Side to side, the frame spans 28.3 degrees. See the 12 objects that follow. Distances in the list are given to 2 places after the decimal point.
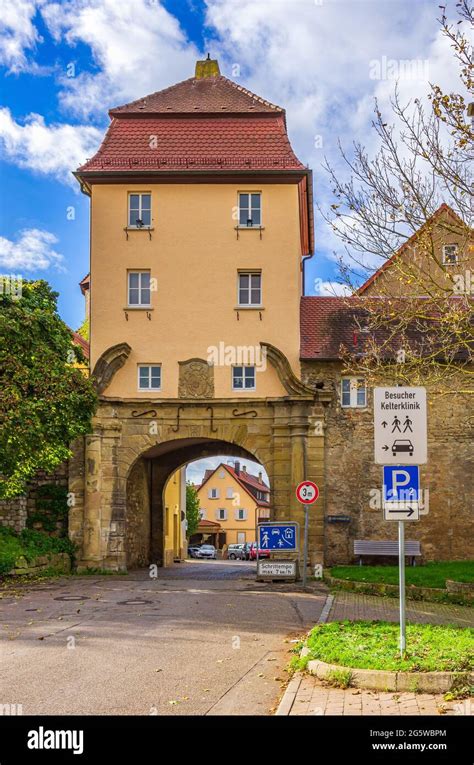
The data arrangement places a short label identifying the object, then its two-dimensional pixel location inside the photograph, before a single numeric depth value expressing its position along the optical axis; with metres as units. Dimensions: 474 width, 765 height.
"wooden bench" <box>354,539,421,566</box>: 28.12
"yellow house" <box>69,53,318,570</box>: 28.72
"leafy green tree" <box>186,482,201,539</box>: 75.88
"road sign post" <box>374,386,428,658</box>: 9.92
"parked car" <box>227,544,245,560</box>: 68.62
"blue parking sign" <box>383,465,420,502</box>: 9.97
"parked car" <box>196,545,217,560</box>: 65.69
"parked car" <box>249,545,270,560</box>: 64.67
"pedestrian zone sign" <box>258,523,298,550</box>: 24.06
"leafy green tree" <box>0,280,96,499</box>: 22.11
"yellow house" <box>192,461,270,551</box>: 93.62
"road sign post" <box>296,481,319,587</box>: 23.34
